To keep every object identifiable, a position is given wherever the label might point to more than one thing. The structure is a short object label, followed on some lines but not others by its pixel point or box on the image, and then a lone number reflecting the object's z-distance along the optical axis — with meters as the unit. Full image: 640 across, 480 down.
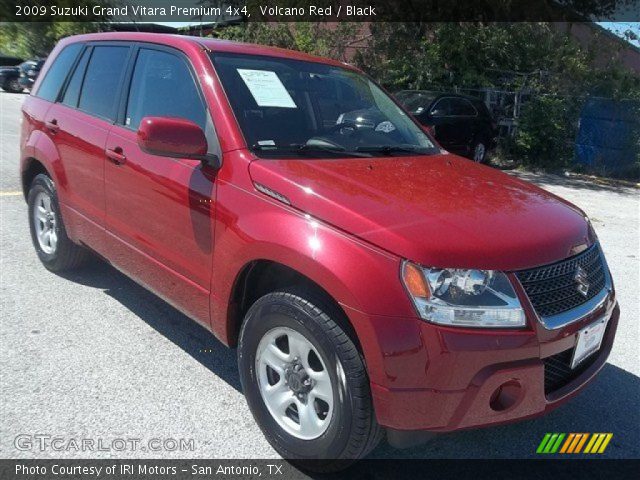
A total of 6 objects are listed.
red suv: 2.22
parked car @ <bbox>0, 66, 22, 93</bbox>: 24.77
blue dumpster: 12.57
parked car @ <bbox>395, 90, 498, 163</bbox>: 12.04
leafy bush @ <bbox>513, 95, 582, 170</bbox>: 13.40
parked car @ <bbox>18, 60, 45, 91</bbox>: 23.07
